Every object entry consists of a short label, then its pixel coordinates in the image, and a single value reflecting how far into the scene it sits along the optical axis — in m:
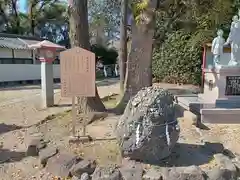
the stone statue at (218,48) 5.11
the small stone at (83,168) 2.62
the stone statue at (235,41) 4.99
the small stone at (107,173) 2.48
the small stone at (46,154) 2.95
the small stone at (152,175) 2.45
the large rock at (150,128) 2.61
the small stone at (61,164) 2.71
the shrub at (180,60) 9.18
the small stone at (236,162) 2.92
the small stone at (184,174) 2.46
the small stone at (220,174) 2.55
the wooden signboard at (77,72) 3.25
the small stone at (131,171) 2.47
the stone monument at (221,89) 4.50
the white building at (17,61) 12.40
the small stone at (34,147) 3.25
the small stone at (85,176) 2.55
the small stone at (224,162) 2.66
